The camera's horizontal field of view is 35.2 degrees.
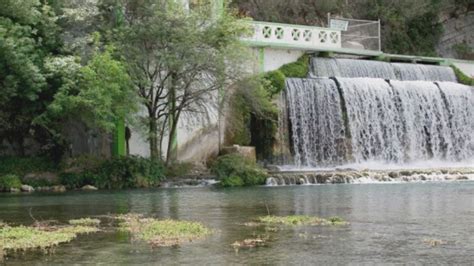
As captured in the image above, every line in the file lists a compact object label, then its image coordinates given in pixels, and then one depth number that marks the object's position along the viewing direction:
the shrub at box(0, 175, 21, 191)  24.86
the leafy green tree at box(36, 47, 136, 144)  24.03
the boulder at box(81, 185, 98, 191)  25.28
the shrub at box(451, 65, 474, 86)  38.12
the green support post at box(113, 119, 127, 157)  28.36
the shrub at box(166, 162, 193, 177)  27.42
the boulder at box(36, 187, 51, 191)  25.27
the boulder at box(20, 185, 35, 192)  24.92
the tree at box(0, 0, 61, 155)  24.28
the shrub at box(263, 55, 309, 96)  31.14
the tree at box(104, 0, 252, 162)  26.02
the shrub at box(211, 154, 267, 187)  26.19
